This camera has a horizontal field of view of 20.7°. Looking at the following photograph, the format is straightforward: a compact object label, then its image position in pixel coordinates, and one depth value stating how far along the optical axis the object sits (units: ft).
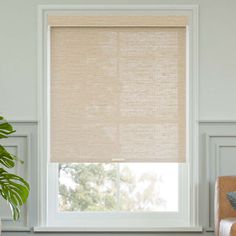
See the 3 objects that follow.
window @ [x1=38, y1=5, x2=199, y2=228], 16.20
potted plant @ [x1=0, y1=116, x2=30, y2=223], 14.44
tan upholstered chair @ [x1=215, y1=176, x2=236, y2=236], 15.01
